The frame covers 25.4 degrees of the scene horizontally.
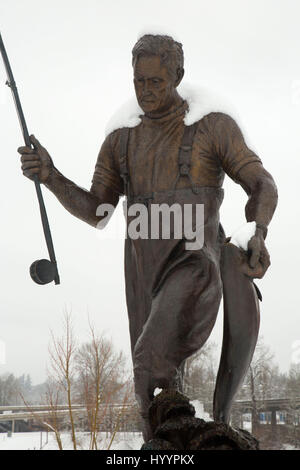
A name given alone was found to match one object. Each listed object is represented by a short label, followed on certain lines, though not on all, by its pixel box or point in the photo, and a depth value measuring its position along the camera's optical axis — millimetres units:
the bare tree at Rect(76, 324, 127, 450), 18156
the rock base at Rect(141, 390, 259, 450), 2840
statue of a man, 3492
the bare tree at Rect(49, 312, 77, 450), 16548
